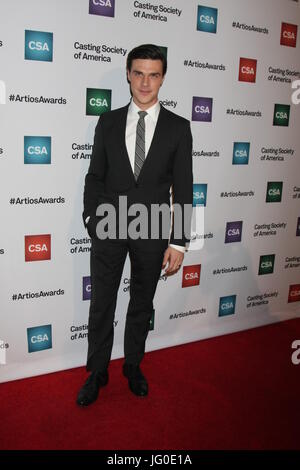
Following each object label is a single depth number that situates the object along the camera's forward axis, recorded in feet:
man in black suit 7.16
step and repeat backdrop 7.77
